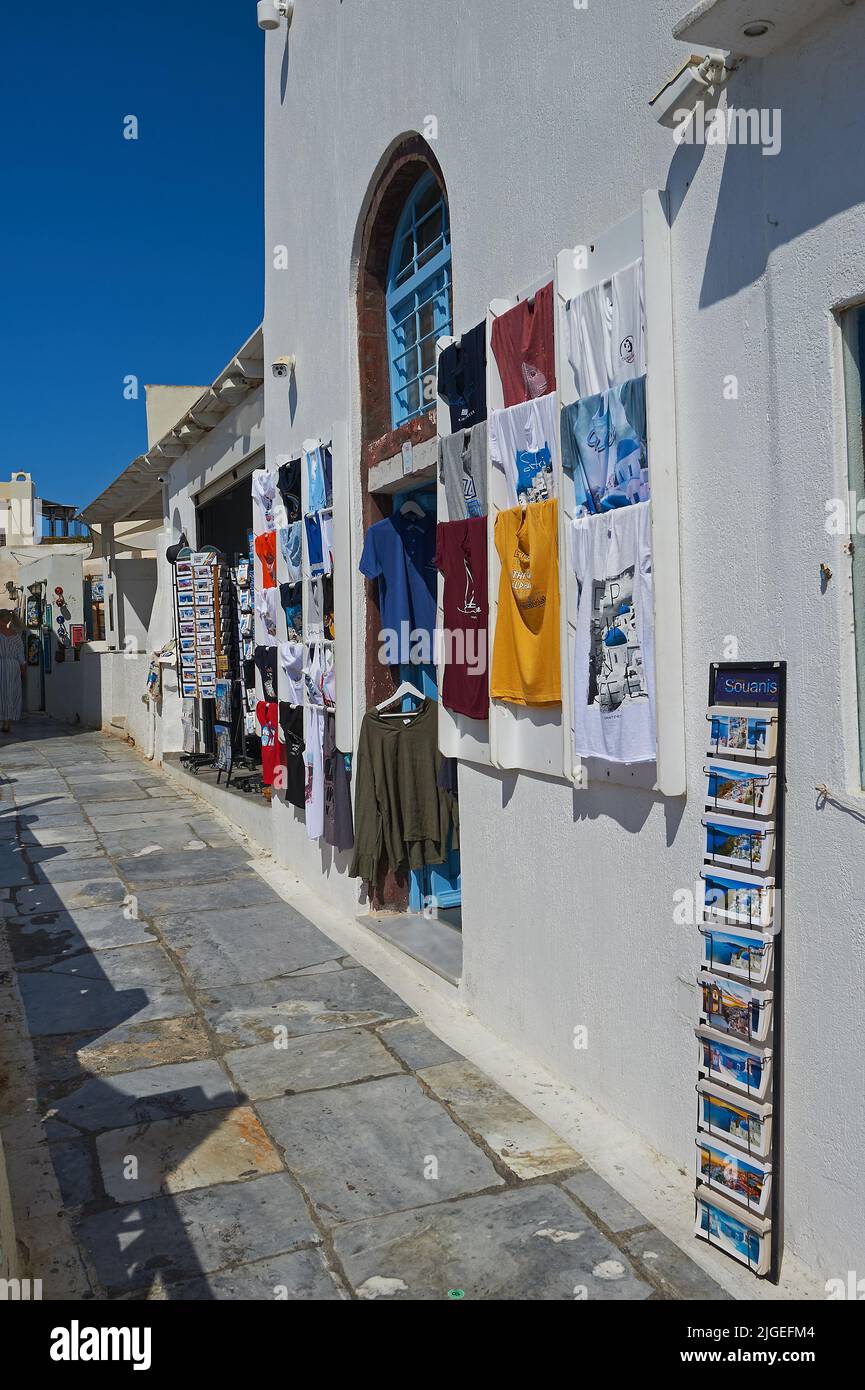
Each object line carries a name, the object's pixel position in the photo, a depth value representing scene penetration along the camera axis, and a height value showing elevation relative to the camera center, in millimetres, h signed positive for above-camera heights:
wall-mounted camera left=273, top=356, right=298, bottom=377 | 8289 +2360
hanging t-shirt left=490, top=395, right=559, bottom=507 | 4438 +931
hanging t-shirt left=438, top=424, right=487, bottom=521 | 5145 +965
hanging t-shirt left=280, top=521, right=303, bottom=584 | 8164 +940
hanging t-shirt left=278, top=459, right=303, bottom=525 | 8188 +1405
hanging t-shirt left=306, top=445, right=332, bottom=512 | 7453 +1353
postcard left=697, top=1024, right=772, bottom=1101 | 3205 -1239
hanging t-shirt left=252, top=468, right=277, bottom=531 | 8830 +1486
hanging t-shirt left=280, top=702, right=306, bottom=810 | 8375 -653
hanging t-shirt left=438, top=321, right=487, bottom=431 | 5117 +1420
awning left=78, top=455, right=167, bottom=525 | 16312 +3139
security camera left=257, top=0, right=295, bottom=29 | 7883 +4866
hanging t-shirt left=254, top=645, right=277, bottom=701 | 9227 +26
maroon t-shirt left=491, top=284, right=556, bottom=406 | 4426 +1352
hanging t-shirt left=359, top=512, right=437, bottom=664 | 6656 +633
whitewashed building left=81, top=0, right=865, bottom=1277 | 2979 +623
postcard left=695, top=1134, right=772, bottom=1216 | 3195 -1572
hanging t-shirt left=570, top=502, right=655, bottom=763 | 3785 +89
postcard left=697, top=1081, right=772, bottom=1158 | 3197 -1409
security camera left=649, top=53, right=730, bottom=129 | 3303 +1806
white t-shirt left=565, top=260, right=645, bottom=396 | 3779 +1216
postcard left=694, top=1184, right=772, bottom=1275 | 3158 -1728
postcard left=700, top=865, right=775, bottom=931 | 3199 -732
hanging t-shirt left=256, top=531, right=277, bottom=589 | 8828 +965
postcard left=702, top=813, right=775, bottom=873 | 3197 -562
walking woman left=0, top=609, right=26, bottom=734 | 20938 +55
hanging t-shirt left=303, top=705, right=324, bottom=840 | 7709 -737
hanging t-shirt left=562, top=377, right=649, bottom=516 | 3811 +799
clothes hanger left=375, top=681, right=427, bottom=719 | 6820 -159
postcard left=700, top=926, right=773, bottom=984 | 3205 -900
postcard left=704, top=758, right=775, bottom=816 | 3197 -392
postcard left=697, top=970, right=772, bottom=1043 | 3197 -1064
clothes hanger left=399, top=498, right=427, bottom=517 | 6688 +984
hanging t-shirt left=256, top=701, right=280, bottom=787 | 9141 -568
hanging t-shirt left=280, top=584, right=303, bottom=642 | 8344 +499
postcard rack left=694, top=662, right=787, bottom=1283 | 3193 -950
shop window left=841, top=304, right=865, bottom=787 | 2941 +619
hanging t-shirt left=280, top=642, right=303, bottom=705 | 8314 +10
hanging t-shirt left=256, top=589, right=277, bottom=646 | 8875 +493
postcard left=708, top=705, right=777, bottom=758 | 3197 -222
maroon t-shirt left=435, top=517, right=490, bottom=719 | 5223 +259
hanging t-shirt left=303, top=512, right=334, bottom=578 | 7484 +908
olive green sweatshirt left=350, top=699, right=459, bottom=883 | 6477 -767
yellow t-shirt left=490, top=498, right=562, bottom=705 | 4449 +244
